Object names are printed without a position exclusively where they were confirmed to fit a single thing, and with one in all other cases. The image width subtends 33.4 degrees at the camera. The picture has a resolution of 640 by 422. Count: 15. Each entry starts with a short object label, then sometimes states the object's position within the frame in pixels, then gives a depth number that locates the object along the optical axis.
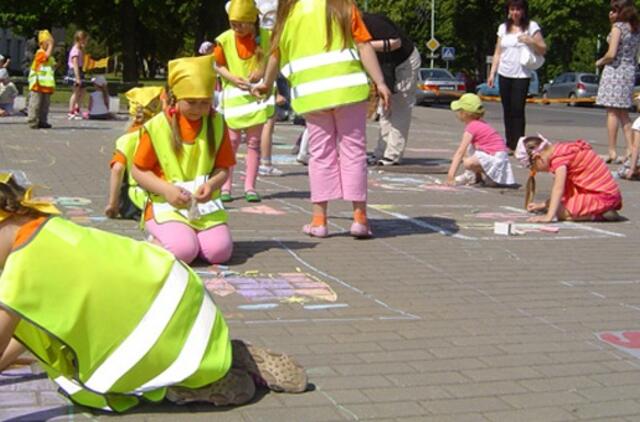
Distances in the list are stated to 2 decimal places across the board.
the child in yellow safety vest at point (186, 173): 6.39
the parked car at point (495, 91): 42.42
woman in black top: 11.85
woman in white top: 13.69
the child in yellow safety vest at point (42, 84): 17.69
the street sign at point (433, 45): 57.19
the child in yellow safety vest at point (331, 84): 7.46
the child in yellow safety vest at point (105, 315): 3.72
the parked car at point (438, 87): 39.16
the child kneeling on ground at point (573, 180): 8.71
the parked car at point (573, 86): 44.22
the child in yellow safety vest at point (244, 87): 9.01
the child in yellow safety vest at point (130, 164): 7.97
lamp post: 69.19
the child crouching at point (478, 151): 10.78
